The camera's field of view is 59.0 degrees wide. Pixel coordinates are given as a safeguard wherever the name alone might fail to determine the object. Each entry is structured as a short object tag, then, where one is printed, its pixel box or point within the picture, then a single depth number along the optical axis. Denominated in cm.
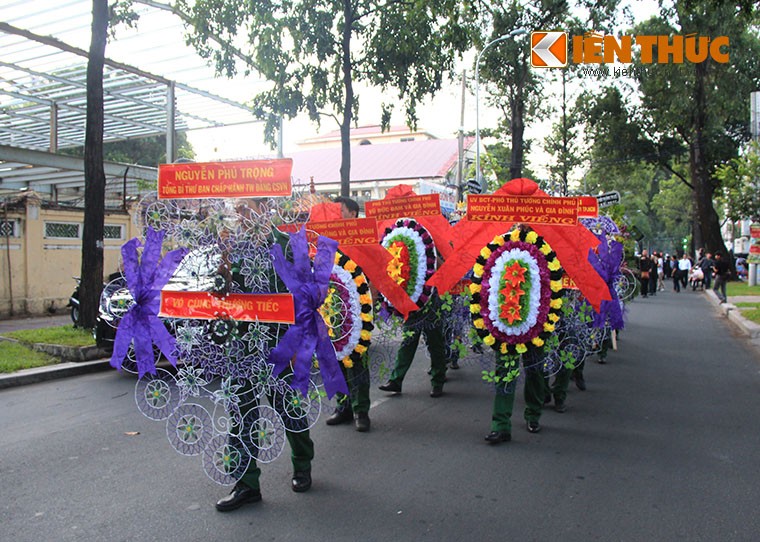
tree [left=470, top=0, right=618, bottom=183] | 2067
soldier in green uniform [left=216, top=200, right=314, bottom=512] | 416
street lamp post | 2002
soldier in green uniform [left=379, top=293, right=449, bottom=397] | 729
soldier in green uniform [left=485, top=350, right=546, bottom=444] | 577
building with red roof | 3241
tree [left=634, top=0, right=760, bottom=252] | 2602
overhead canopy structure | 1426
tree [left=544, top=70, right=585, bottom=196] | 3344
